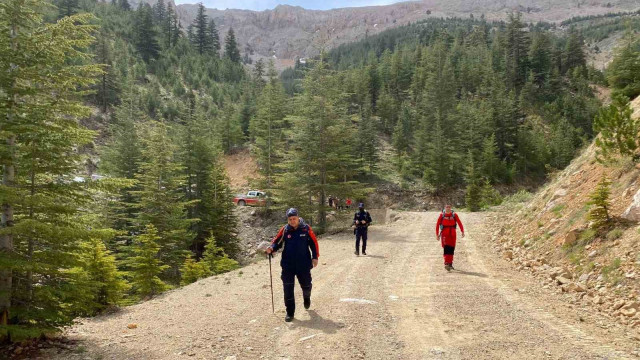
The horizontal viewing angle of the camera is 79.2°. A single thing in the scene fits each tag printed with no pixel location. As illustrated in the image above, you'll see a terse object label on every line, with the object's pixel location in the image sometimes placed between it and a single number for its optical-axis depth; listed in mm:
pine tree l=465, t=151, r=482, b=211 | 34512
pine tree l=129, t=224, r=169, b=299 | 15984
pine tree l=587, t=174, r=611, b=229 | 9273
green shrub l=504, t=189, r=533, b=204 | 24556
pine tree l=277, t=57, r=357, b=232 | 24641
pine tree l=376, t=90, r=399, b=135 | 65688
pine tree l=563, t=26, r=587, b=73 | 78750
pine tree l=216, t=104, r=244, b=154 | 57625
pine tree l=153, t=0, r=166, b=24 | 131275
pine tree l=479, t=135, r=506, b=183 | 44406
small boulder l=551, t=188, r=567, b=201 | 13281
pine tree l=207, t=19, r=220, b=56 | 120438
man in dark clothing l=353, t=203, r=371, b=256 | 15547
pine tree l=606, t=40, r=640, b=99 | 16891
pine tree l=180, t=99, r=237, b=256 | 29172
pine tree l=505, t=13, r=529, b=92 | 70875
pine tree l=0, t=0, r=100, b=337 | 7656
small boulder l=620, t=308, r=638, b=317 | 6432
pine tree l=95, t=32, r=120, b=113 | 60188
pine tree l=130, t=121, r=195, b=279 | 22609
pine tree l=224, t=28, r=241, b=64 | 124088
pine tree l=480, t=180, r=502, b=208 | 33875
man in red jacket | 11484
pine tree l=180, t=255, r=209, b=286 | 18156
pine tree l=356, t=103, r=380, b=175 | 45312
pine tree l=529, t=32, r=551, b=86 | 72500
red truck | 40594
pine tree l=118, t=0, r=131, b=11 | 126488
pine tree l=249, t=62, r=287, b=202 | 37531
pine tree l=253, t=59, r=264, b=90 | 76362
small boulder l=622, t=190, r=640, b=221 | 8594
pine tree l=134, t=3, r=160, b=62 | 89750
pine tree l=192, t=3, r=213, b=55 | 116250
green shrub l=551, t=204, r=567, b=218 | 12277
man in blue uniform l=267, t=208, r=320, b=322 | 7297
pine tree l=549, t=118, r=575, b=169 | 48750
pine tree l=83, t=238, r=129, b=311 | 12203
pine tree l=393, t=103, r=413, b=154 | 54625
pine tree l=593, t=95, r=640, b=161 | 10555
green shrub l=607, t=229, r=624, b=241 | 8609
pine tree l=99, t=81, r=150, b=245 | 31609
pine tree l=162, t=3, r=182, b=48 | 110044
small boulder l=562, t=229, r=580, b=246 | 9912
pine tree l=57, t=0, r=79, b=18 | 82062
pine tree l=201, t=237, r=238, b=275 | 19667
